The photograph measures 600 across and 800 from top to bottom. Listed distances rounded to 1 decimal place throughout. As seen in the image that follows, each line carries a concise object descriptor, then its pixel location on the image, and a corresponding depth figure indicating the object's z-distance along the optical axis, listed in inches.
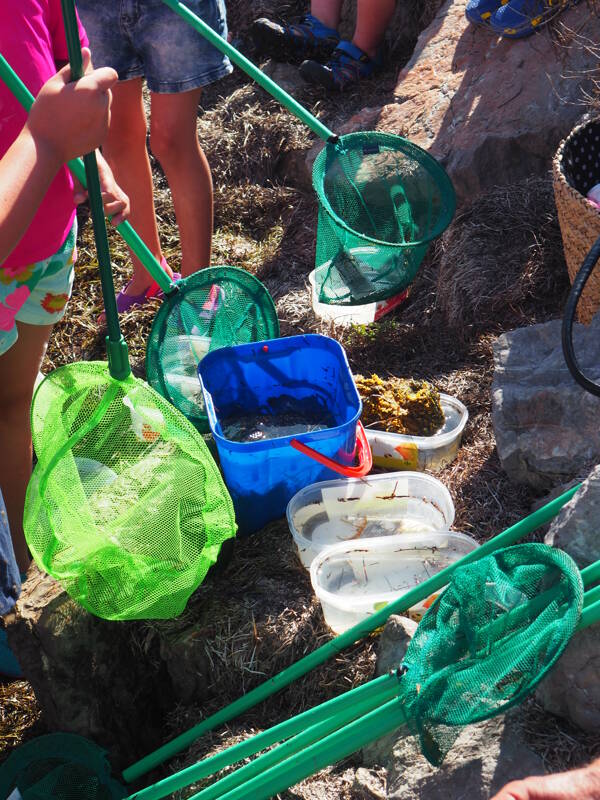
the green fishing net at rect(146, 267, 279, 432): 111.2
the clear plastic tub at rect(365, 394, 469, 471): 109.8
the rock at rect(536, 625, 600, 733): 71.6
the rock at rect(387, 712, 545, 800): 70.7
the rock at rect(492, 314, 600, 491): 98.3
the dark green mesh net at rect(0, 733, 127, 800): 91.6
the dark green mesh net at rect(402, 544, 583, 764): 66.1
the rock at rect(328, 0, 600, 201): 147.8
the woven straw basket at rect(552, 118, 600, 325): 107.3
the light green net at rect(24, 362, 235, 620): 84.7
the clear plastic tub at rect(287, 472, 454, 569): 102.2
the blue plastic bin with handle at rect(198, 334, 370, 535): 97.8
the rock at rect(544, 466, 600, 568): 74.4
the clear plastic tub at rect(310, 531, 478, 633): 95.3
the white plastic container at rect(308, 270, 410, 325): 139.4
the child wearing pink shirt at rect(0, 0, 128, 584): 83.0
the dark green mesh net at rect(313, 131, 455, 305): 131.1
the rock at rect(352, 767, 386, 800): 79.6
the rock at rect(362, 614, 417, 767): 82.6
